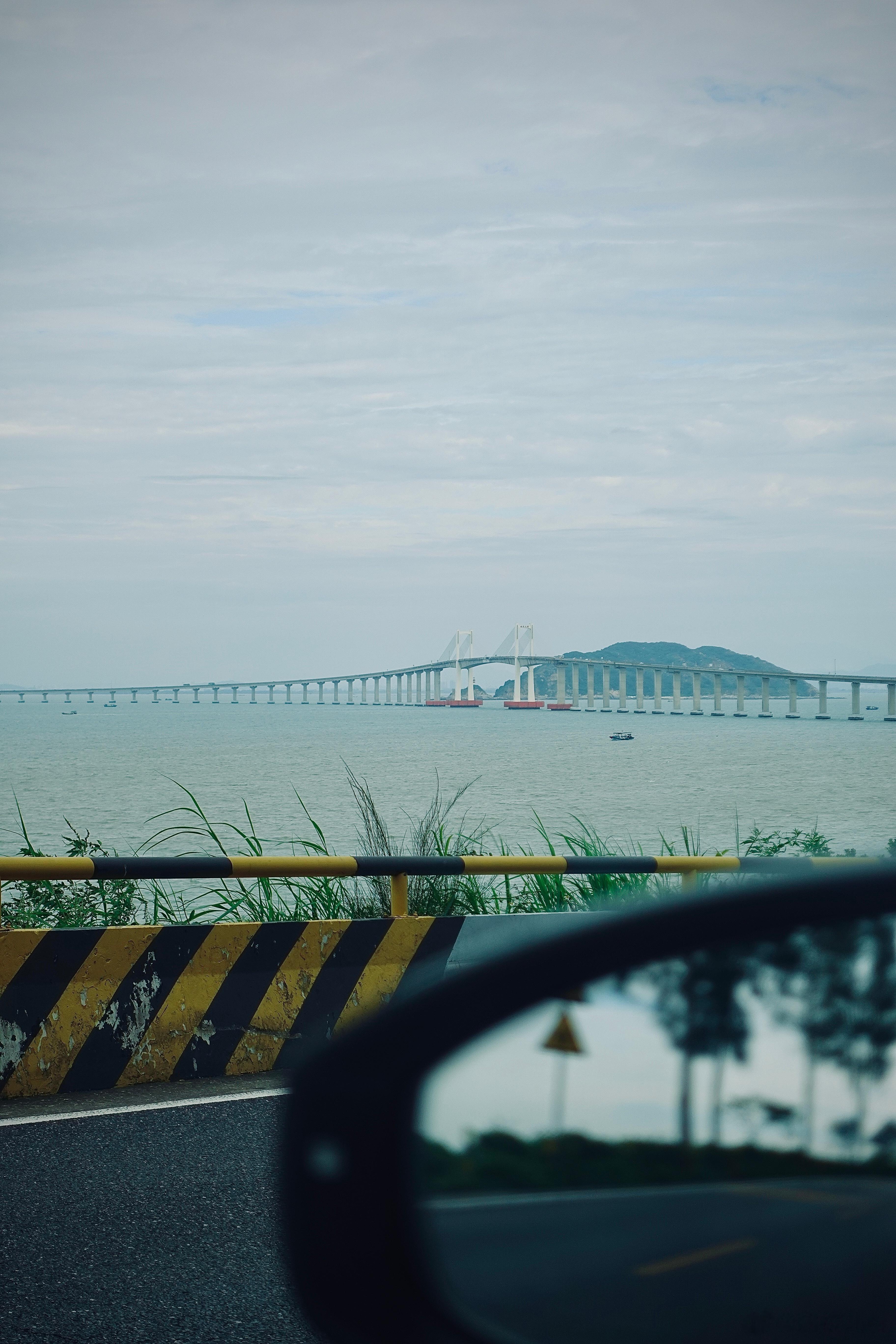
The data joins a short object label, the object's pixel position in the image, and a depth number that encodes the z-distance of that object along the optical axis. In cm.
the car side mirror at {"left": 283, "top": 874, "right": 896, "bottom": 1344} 118
